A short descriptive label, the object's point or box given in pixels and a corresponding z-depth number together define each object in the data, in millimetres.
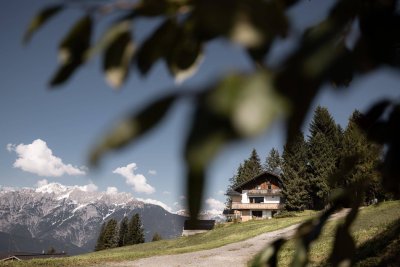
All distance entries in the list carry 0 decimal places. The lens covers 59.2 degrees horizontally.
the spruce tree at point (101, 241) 84488
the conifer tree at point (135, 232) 81750
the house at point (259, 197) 61109
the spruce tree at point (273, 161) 86312
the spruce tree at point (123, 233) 83688
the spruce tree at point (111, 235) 86062
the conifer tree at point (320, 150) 57000
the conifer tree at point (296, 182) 56219
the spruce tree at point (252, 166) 78625
